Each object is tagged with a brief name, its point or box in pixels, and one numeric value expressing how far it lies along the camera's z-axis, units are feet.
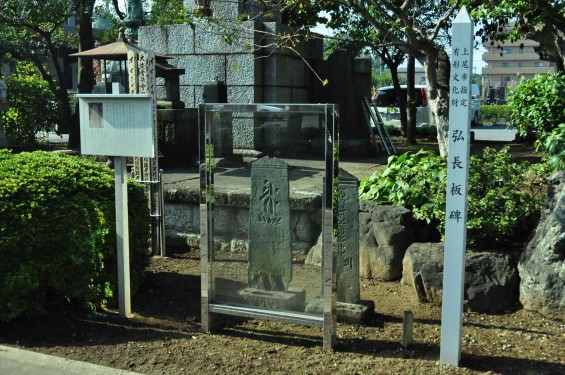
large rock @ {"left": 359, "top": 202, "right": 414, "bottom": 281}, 20.36
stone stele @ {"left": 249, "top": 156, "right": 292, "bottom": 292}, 16.03
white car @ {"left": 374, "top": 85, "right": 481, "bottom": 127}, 89.82
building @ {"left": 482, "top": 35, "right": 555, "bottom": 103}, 334.24
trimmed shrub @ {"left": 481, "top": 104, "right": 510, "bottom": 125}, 117.70
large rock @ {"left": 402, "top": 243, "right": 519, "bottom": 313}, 17.83
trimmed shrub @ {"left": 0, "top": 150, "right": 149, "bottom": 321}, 16.94
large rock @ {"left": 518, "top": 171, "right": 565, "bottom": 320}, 16.87
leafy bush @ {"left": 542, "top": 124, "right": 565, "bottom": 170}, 20.44
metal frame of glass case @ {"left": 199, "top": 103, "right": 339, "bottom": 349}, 14.89
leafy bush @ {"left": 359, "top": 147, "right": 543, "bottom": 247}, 19.06
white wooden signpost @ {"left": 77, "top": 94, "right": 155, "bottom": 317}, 17.11
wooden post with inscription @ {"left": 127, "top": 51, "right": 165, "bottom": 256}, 23.99
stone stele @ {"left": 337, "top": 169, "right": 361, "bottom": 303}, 17.88
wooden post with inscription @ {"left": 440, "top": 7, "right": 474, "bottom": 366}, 13.28
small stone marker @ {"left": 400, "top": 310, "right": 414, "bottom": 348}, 15.10
